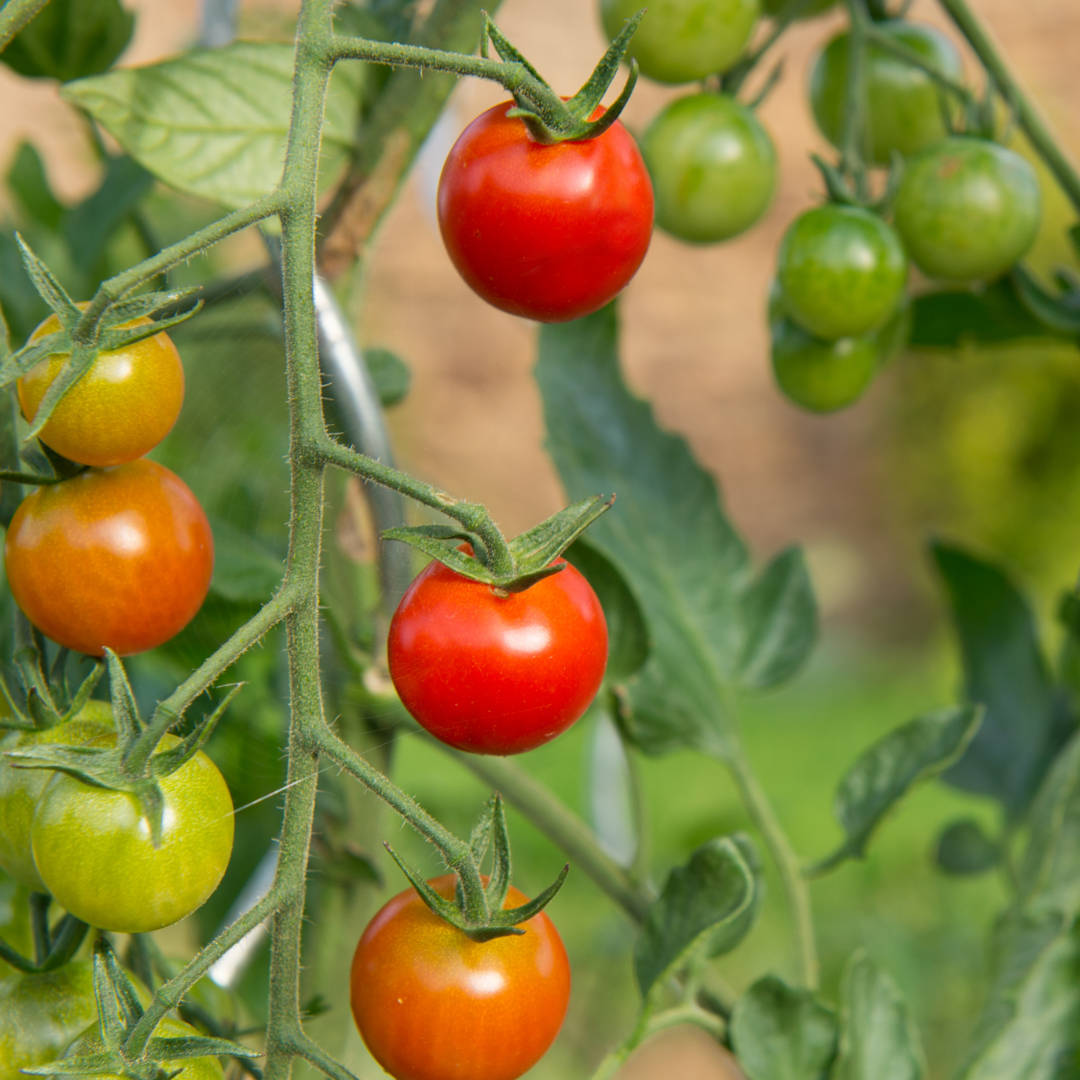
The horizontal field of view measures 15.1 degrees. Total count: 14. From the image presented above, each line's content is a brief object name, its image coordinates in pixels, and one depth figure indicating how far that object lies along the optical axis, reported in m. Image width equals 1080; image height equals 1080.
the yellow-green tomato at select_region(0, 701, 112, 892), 0.55
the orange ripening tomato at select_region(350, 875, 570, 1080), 0.55
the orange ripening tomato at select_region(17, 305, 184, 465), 0.53
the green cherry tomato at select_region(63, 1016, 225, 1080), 0.53
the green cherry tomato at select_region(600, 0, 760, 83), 0.64
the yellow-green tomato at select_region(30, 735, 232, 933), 0.53
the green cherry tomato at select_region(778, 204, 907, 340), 0.65
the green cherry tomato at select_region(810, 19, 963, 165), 0.69
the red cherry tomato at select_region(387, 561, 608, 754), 0.54
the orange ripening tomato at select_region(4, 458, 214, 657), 0.55
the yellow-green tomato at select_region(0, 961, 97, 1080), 0.55
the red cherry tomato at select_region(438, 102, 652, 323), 0.55
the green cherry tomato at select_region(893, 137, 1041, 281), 0.65
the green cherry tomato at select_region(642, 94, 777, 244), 0.66
